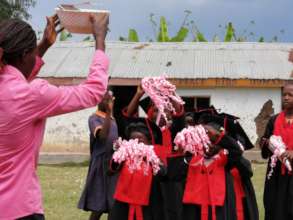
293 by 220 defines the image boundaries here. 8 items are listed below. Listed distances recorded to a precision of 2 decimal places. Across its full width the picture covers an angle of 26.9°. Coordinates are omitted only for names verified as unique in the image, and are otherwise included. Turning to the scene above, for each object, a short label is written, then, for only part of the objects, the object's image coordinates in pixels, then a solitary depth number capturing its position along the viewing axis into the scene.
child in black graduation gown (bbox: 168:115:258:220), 5.18
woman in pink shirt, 2.48
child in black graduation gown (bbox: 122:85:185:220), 5.39
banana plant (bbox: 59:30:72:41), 20.03
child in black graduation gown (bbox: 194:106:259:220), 5.41
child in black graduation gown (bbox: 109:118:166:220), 5.29
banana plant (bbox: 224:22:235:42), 20.27
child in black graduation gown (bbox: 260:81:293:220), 6.13
